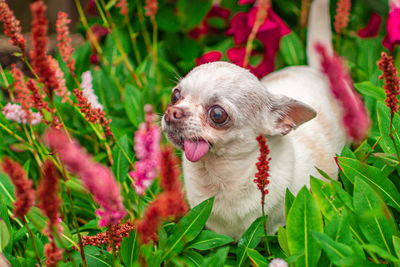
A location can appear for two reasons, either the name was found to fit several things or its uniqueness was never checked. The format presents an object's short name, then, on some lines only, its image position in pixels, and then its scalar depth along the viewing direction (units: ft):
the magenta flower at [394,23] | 2.90
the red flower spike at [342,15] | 2.83
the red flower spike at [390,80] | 1.96
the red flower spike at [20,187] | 1.83
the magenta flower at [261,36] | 3.09
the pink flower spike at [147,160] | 1.92
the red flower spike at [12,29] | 2.04
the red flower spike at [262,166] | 1.99
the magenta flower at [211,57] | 3.03
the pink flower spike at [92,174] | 1.71
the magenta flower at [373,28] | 3.32
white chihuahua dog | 2.34
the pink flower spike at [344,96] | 1.80
